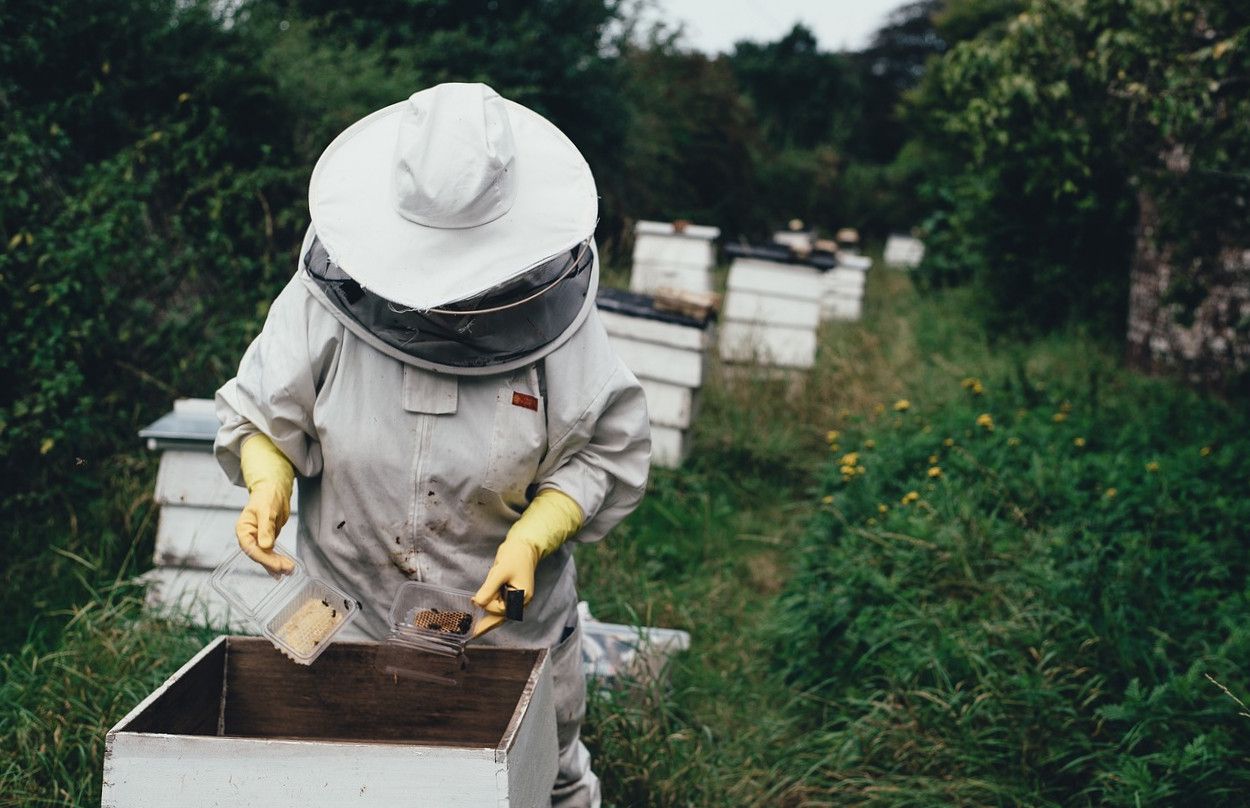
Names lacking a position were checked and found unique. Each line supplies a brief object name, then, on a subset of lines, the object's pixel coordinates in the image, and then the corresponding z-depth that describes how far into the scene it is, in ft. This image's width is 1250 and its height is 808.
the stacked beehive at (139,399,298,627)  10.67
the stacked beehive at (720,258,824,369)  22.47
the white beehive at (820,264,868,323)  32.96
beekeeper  6.42
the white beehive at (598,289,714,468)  17.79
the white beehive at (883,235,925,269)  52.78
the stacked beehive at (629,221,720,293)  24.41
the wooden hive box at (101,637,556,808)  5.14
